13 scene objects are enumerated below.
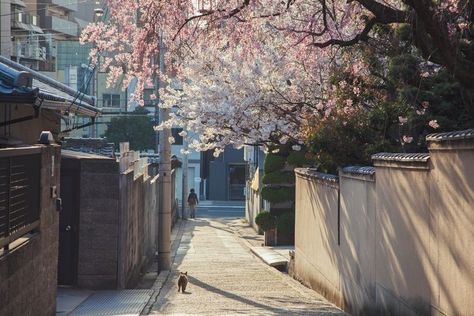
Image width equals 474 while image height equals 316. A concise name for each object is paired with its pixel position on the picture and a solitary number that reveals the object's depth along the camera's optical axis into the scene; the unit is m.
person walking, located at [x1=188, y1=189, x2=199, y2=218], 46.69
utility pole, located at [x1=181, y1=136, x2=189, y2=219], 45.41
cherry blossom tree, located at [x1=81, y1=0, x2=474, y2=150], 8.42
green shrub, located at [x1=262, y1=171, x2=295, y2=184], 27.36
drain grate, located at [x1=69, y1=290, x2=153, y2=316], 11.35
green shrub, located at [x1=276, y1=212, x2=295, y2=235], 27.27
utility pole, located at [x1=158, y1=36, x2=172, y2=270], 20.11
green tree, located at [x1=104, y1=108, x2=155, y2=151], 53.03
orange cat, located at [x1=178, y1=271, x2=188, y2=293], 15.15
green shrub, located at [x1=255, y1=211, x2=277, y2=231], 27.39
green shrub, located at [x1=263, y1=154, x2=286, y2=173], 27.36
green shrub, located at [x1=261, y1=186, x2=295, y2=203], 27.28
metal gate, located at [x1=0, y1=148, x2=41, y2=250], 6.99
